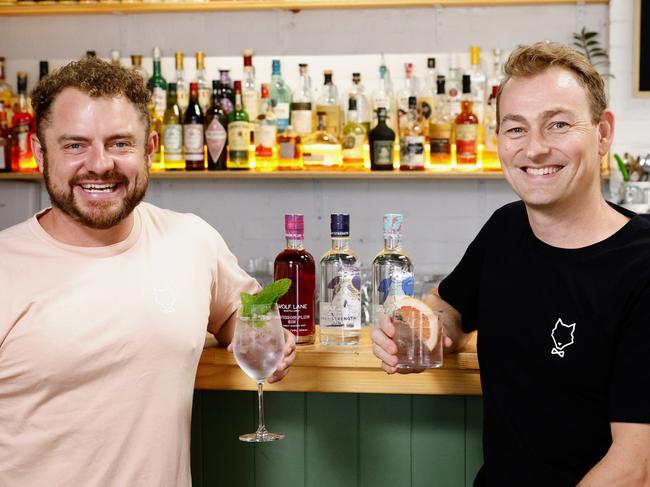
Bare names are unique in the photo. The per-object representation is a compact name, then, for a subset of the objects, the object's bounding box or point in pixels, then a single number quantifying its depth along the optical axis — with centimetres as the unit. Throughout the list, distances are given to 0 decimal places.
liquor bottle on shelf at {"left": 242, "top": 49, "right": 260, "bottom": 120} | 343
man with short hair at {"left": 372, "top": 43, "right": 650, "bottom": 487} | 133
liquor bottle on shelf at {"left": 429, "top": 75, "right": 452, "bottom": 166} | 330
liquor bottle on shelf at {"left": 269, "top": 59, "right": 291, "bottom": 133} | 337
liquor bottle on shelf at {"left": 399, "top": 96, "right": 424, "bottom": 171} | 329
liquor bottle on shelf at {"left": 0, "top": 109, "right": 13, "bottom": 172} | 355
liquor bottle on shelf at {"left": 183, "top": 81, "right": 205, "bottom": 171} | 338
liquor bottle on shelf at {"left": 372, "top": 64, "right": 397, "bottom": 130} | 341
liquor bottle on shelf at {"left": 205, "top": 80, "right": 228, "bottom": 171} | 338
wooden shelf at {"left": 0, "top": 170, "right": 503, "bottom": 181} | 326
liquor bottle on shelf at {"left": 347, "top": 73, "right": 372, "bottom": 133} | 338
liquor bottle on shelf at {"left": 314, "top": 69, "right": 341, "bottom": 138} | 335
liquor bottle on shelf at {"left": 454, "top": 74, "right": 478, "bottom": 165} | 325
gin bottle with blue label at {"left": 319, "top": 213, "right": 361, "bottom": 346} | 180
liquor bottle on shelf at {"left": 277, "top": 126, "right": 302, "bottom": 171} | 338
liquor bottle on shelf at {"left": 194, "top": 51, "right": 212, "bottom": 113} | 342
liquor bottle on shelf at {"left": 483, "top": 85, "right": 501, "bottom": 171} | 327
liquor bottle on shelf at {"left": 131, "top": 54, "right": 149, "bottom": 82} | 346
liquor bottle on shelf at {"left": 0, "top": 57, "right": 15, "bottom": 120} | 357
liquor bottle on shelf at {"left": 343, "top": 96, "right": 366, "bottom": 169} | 336
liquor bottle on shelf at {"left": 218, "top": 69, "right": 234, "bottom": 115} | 339
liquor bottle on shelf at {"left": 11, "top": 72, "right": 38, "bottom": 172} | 354
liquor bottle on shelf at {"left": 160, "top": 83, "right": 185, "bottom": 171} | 339
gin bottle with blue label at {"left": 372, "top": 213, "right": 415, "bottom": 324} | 178
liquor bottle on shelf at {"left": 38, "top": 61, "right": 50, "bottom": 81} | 345
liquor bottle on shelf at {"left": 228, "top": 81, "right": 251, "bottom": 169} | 338
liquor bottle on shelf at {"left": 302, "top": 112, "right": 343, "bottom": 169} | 336
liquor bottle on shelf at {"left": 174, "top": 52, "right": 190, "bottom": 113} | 346
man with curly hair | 139
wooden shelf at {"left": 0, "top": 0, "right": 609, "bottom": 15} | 334
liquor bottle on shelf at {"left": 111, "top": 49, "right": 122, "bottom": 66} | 353
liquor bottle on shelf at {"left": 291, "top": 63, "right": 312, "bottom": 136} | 333
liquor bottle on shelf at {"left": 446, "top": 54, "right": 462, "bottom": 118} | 335
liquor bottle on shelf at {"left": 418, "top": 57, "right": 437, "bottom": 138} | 337
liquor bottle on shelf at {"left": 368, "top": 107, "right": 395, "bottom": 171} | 329
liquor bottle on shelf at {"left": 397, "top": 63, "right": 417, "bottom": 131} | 337
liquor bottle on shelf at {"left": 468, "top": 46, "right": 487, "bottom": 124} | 335
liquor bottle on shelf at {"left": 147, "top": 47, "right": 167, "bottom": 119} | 344
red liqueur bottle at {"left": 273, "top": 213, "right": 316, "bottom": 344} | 181
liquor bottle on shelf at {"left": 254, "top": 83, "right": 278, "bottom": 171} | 335
